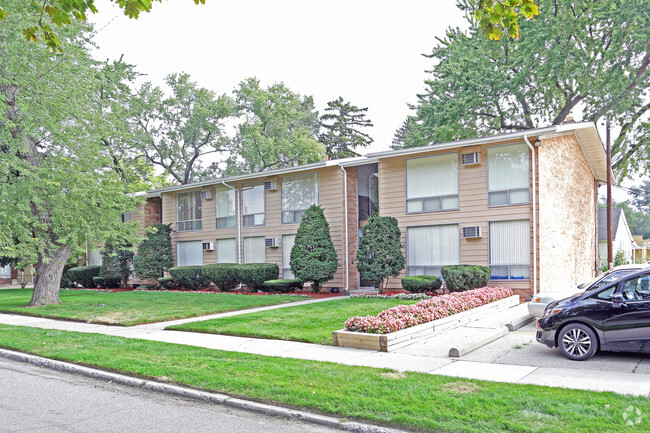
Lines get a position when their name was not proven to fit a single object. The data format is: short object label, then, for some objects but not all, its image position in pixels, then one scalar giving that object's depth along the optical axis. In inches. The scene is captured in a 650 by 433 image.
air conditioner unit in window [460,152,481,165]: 702.5
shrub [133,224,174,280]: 1011.3
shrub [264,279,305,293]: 812.6
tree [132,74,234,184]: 1521.9
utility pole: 836.6
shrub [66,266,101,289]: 1138.7
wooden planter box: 356.5
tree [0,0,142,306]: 596.4
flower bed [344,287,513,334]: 374.3
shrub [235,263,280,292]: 842.8
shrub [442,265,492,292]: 631.8
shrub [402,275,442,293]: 674.8
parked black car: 301.9
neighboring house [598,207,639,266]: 1339.8
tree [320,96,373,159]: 2244.1
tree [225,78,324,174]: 1547.7
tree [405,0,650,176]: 1010.7
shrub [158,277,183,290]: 989.2
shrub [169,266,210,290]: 932.5
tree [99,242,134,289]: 1069.8
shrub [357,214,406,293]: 714.8
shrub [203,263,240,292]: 877.8
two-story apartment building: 676.7
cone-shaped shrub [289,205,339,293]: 776.9
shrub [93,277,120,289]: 1082.2
